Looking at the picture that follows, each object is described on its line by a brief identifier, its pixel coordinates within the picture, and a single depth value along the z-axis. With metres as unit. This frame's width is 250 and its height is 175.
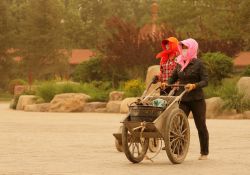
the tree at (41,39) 79.94
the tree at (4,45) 77.06
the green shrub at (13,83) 60.43
